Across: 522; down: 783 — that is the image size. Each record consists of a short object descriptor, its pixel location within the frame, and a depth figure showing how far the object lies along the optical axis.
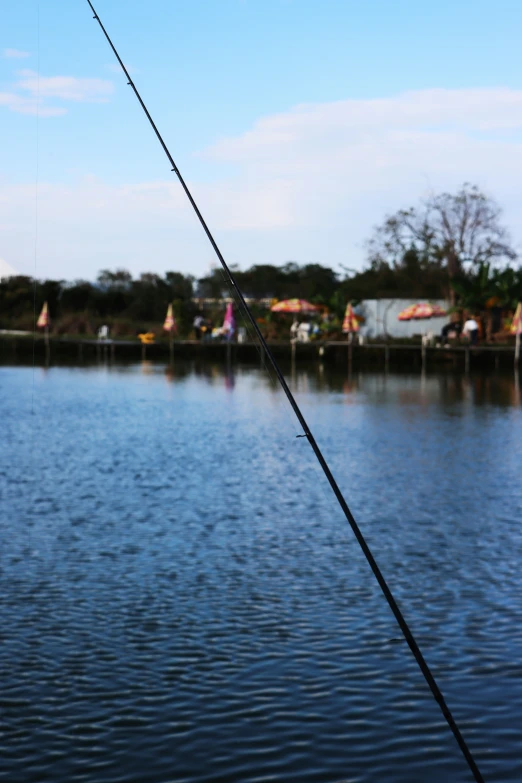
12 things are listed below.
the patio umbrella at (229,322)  62.12
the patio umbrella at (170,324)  65.25
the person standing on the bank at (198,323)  68.60
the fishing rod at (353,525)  4.93
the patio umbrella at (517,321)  52.31
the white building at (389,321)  63.09
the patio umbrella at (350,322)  58.22
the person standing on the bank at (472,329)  54.53
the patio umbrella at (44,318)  70.81
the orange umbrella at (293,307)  64.31
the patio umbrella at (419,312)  60.03
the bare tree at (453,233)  63.88
